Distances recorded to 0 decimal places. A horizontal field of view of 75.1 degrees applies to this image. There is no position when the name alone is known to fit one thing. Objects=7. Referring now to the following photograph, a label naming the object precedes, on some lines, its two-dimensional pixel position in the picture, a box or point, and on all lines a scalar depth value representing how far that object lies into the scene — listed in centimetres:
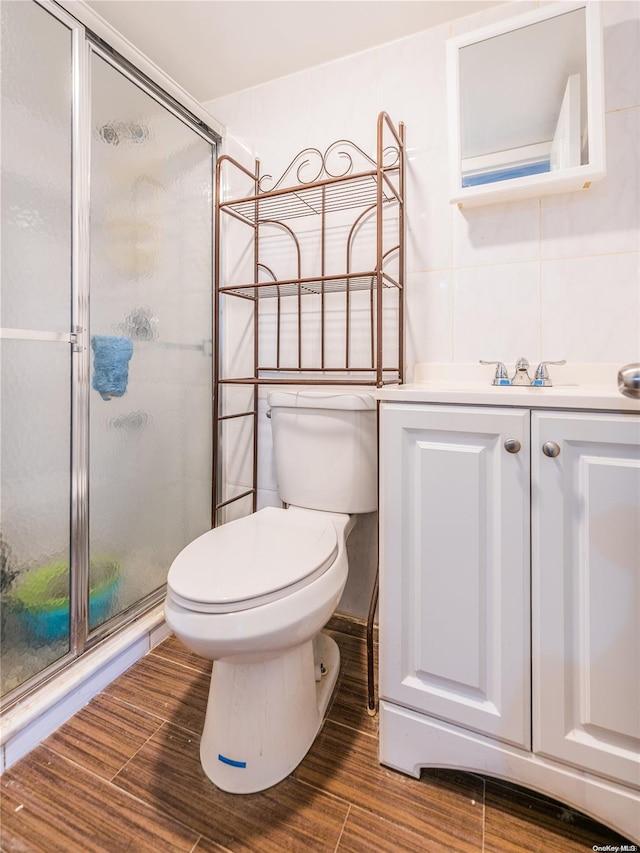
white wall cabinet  107
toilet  81
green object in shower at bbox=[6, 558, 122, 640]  105
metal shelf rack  141
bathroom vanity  74
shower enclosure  102
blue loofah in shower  121
